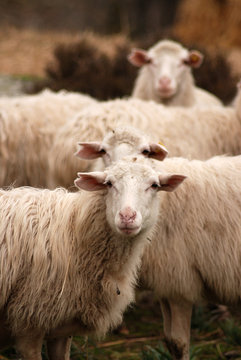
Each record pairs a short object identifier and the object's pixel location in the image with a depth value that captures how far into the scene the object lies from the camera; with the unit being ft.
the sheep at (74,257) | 22.54
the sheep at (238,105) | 36.78
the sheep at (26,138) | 38.37
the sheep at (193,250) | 26.21
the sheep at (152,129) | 33.81
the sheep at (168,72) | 44.62
